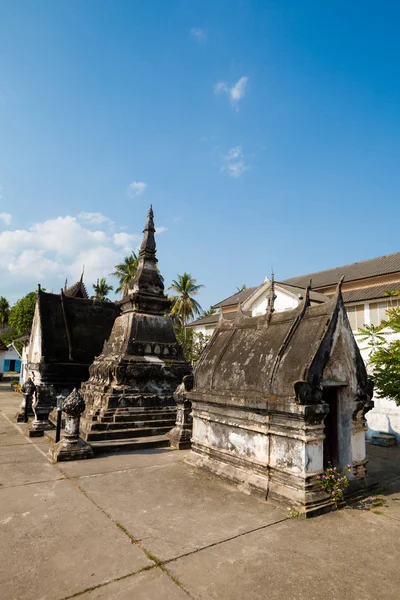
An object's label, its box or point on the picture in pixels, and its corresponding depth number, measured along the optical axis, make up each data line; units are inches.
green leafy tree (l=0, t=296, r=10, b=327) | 2107.5
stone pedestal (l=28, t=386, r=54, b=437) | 381.4
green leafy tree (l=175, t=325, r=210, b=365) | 1068.0
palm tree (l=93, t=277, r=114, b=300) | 1779.0
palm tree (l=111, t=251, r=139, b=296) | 1577.3
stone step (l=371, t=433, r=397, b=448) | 444.8
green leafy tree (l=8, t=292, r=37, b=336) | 1397.6
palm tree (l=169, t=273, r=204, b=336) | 1461.6
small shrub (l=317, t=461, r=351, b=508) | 201.8
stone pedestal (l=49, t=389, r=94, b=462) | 285.1
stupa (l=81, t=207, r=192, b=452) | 350.9
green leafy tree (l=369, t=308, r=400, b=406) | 261.7
